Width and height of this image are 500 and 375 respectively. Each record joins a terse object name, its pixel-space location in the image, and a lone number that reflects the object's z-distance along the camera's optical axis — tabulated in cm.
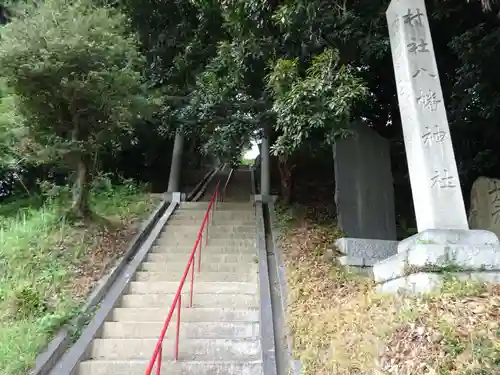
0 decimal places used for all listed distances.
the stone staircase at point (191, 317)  526
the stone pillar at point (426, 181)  446
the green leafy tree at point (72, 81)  711
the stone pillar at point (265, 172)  1266
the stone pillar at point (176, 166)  1321
